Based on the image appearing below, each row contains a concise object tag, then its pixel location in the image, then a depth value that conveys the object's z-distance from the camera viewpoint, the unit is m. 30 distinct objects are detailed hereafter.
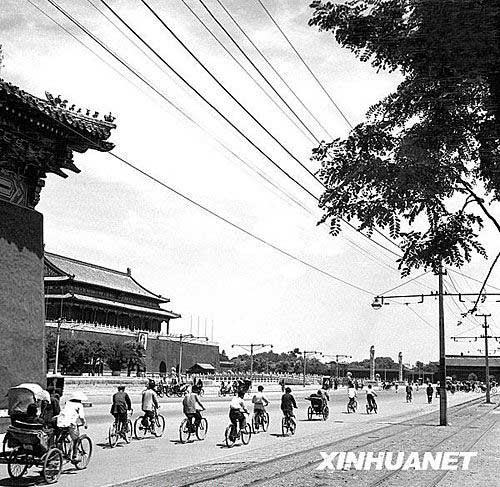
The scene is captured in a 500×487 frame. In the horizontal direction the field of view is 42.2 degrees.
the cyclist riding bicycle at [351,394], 37.56
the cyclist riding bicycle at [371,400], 37.84
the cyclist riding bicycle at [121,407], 17.89
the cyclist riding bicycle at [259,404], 22.35
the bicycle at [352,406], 37.97
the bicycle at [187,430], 18.92
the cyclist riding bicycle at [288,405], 22.58
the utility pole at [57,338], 56.13
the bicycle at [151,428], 19.75
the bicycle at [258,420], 23.02
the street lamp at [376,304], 33.81
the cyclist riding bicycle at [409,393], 53.81
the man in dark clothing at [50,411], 13.34
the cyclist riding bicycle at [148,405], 19.69
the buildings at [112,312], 71.56
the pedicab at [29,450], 11.72
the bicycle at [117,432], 17.54
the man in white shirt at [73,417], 13.23
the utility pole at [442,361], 28.09
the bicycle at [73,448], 13.30
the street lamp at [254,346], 82.34
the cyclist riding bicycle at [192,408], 18.89
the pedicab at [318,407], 30.62
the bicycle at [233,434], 18.45
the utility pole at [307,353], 92.31
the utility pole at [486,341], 57.48
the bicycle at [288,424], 22.59
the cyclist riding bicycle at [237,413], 18.51
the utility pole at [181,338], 78.69
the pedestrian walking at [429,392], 53.94
